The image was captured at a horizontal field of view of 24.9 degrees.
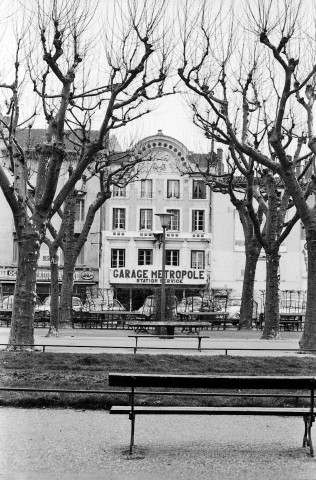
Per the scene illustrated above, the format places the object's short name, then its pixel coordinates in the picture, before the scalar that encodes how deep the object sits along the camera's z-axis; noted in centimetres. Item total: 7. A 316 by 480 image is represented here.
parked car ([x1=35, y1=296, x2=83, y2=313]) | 3349
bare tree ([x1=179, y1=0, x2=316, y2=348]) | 1623
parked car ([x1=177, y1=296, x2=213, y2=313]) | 3625
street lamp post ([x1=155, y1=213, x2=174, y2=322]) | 2358
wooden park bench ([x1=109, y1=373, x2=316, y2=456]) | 710
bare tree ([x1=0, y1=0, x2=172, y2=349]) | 1553
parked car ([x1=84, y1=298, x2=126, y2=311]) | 3450
